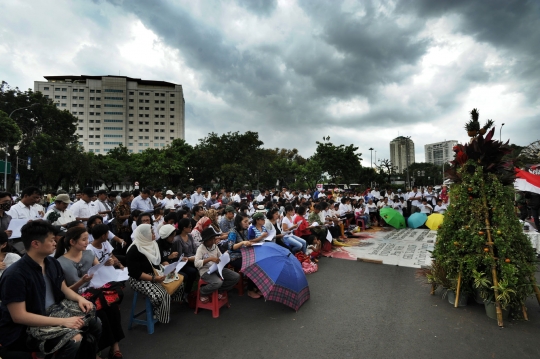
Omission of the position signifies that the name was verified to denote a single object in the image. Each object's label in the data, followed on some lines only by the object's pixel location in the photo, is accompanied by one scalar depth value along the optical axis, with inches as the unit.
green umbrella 466.0
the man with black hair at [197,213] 286.5
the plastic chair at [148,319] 152.1
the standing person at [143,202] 315.9
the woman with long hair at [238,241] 206.4
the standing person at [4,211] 193.2
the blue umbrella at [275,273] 168.2
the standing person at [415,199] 557.2
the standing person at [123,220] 255.9
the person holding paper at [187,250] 185.9
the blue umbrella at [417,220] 470.1
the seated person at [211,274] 169.3
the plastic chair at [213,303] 170.9
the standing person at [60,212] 220.1
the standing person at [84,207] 248.0
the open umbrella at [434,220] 394.3
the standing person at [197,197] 507.4
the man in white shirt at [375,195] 641.7
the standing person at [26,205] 215.2
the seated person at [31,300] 93.0
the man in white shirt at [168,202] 399.7
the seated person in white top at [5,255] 115.1
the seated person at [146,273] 150.6
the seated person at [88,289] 124.5
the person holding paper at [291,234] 272.2
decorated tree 158.7
